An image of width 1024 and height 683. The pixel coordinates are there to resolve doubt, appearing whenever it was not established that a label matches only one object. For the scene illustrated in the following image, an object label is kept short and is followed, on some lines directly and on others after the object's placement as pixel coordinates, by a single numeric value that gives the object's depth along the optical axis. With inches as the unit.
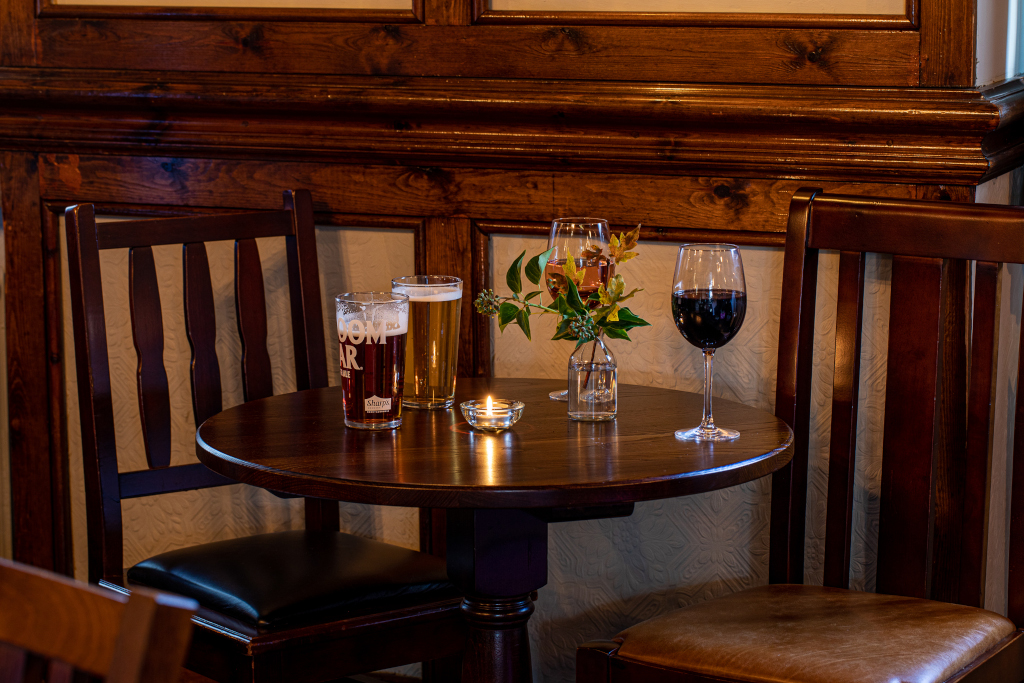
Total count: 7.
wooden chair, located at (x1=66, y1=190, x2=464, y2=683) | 118.8
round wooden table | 108.4
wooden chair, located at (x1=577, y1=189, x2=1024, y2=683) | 112.6
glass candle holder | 115.9
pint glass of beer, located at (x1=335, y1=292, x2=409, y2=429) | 115.3
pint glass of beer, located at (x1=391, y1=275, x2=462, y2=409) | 119.5
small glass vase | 117.2
